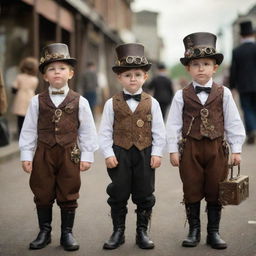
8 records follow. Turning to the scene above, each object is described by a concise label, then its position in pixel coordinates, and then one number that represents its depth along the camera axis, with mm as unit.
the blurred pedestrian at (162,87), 13836
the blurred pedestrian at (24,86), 10320
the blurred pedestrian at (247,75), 9953
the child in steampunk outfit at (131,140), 4512
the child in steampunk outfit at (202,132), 4504
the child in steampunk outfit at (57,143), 4512
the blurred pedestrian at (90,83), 15938
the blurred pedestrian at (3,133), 8258
